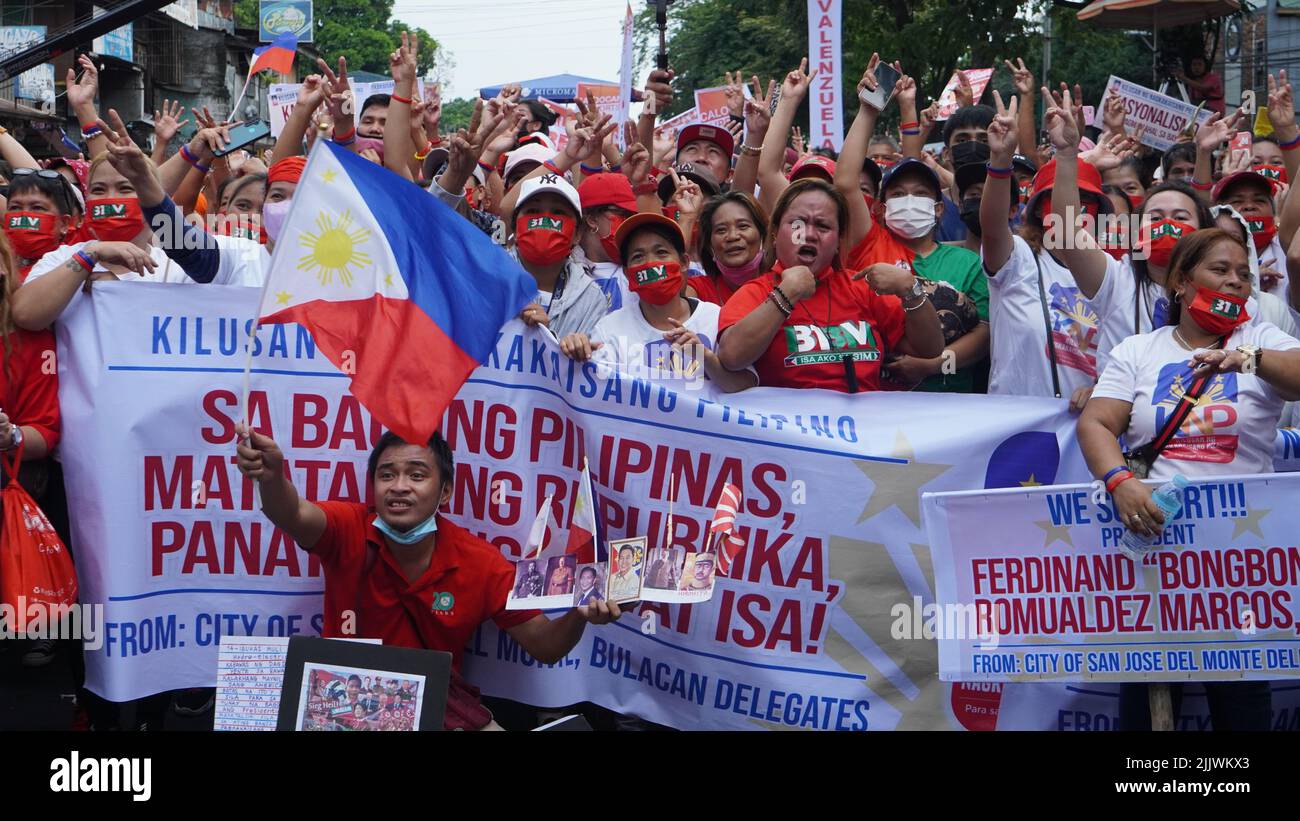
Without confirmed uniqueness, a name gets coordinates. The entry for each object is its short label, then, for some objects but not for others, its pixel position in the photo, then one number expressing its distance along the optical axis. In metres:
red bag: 4.95
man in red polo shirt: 4.77
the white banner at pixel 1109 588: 4.55
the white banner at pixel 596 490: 5.11
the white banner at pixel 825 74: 9.97
